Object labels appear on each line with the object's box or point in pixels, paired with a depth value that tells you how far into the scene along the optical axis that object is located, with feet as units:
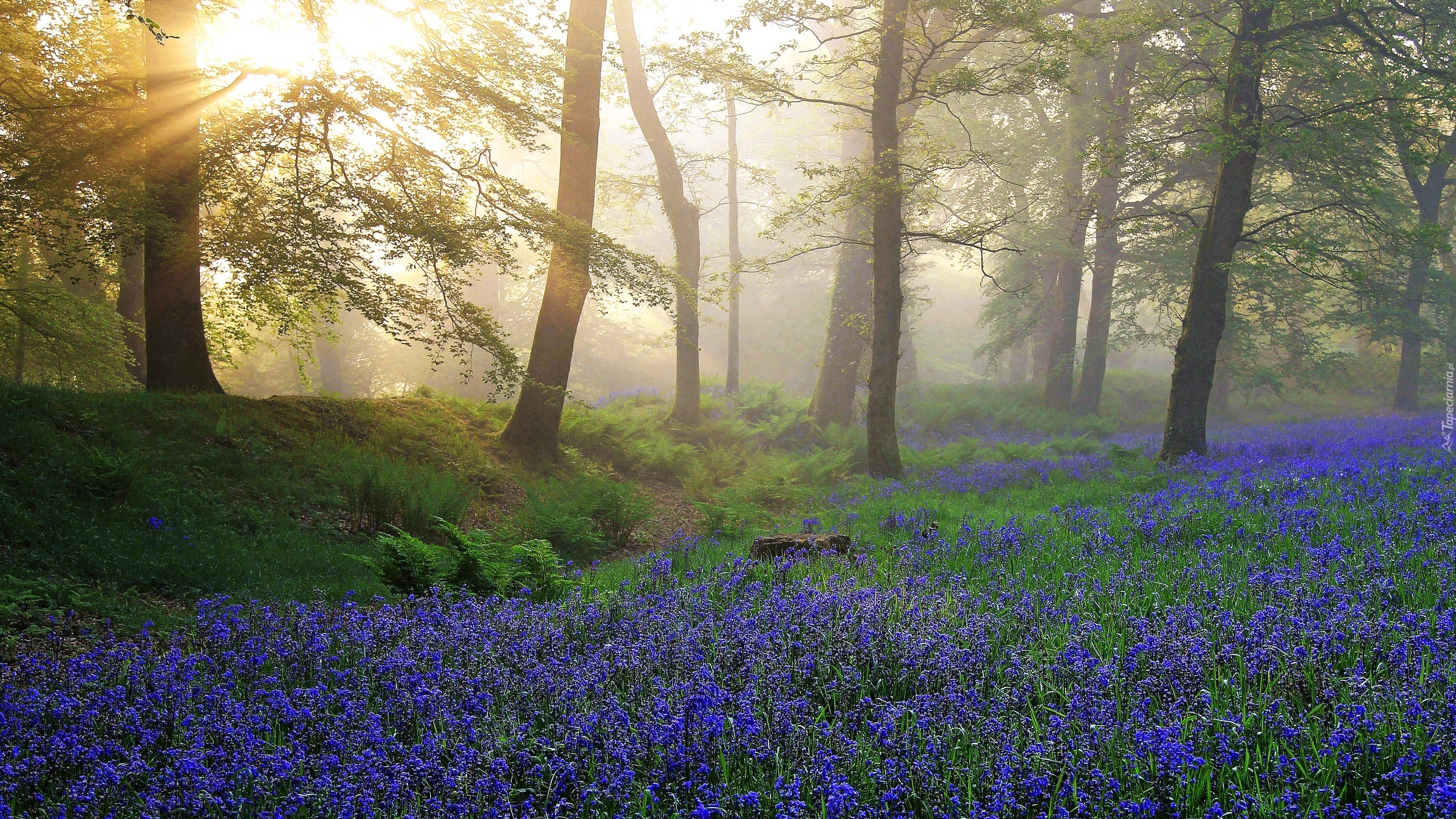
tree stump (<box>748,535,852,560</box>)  23.34
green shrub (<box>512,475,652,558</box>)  28.91
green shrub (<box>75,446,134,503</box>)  24.04
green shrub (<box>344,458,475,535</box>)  28.96
